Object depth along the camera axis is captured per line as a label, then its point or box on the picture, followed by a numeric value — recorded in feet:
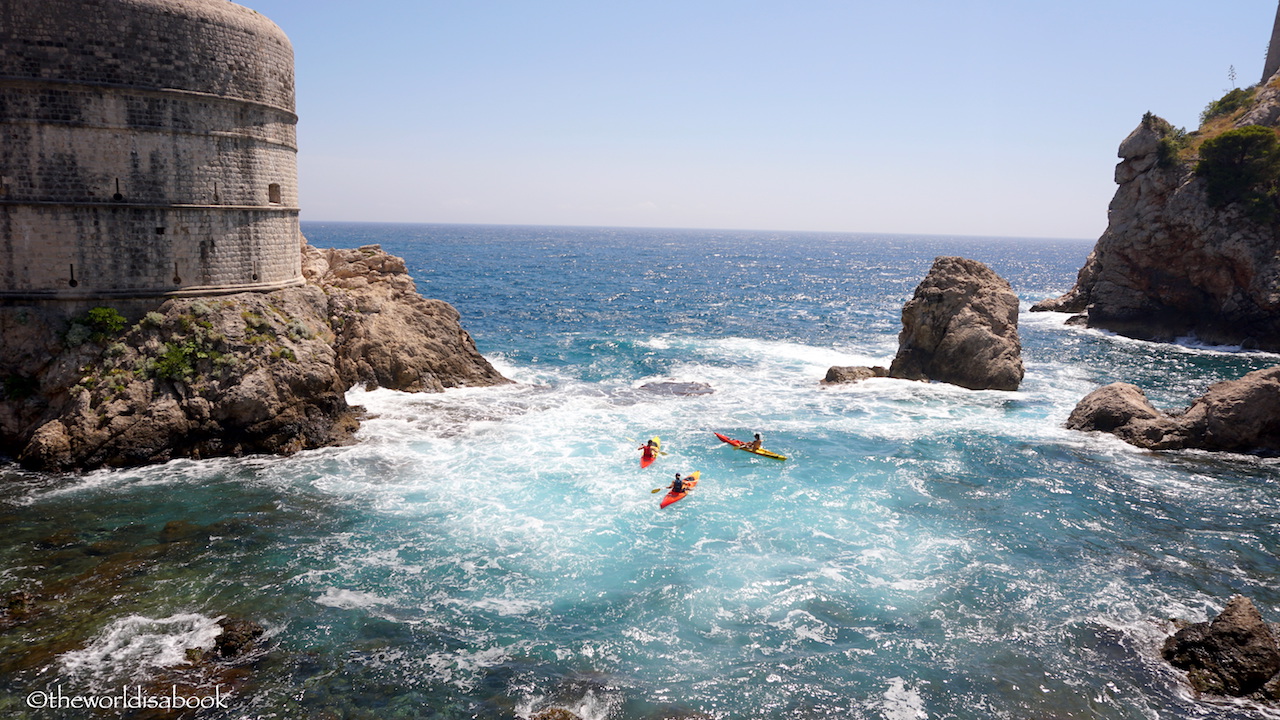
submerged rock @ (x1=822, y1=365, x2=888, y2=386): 120.26
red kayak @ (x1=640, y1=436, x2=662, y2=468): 80.69
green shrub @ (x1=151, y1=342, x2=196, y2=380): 77.46
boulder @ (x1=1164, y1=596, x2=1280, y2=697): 43.88
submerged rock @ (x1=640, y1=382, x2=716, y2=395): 114.93
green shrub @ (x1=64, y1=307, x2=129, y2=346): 77.46
